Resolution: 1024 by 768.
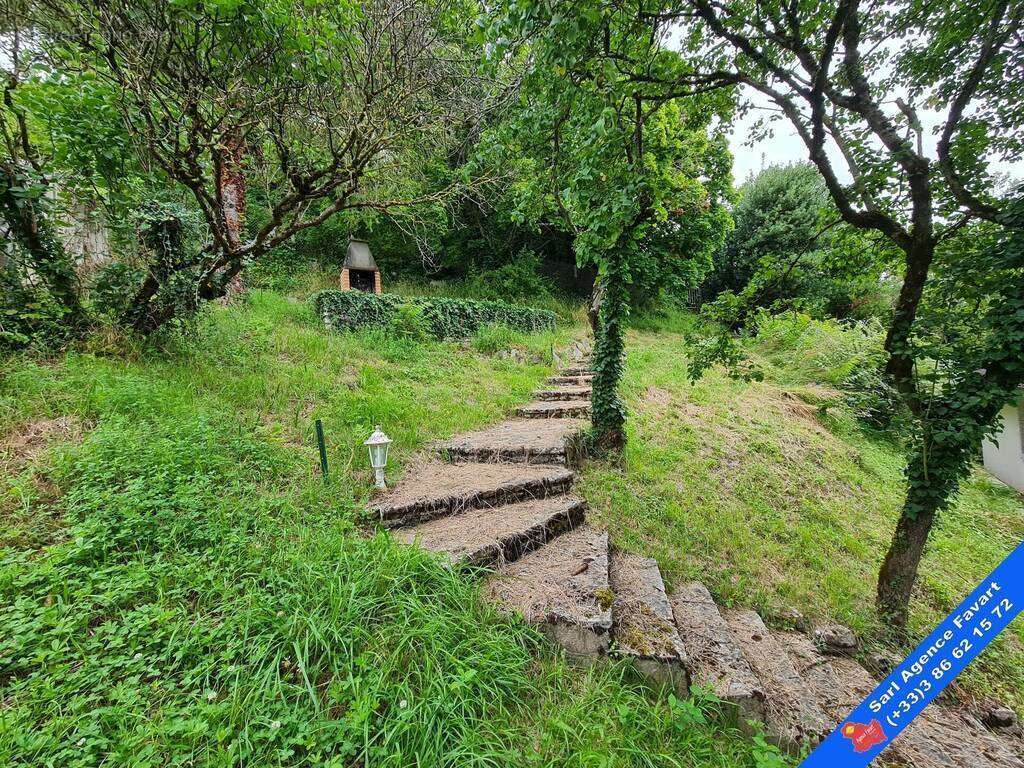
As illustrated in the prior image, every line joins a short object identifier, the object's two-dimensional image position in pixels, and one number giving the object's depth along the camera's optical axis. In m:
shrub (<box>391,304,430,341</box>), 7.08
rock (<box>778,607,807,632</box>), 2.90
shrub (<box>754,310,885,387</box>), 8.82
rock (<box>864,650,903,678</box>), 2.67
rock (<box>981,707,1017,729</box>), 2.52
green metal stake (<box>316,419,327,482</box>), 2.94
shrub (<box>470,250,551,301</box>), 12.55
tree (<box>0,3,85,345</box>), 2.96
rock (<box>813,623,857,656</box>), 2.75
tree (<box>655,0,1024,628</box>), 2.43
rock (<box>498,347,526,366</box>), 7.86
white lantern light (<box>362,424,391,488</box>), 3.06
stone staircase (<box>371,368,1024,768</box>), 1.98
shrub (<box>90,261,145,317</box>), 3.69
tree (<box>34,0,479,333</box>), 2.78
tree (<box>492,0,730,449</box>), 2.36
